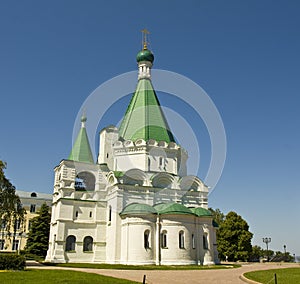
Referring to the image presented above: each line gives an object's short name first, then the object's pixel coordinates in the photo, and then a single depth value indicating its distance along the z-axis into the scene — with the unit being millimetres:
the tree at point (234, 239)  44625
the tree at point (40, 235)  40312
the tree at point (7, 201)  25062
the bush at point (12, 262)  19312
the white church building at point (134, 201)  29891
